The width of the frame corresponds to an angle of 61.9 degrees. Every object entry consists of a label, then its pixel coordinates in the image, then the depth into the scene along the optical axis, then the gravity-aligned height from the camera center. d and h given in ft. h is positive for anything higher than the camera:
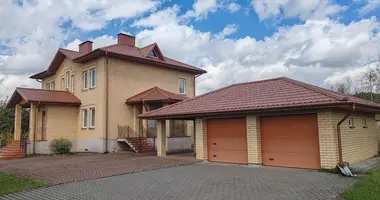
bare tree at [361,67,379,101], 98.19 +13.80
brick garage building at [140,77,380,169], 37.09 +0.23
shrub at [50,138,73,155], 67.73 -3.23
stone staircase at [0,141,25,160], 63.82 -4.12
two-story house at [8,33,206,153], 68.95 +6.65
